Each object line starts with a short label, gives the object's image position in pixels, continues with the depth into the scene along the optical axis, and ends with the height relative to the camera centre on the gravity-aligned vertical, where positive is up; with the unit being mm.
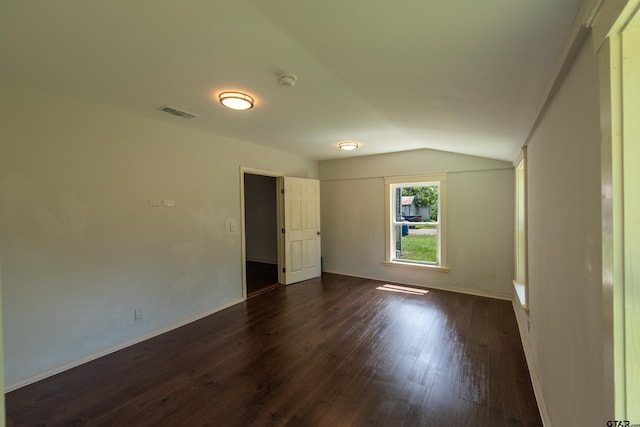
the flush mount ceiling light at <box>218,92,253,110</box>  2372 +1016
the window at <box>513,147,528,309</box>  3481 -293
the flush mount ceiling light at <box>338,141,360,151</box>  4145 +1047
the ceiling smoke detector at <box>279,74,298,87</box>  2045 +1025
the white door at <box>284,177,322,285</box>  4965 -328
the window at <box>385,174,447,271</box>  4641 -185
